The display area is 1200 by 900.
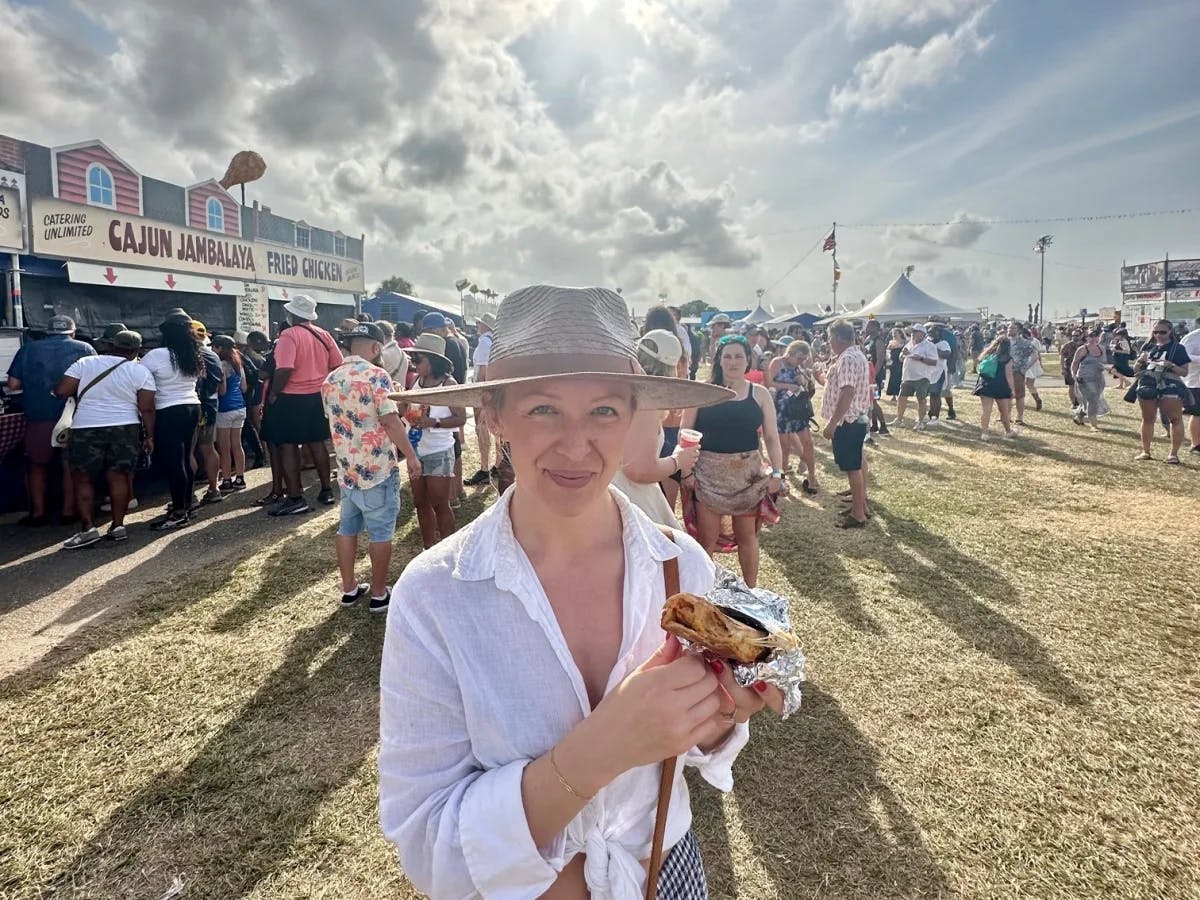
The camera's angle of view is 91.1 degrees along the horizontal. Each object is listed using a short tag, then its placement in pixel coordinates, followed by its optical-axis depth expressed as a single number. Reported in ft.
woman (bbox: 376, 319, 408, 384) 20.84
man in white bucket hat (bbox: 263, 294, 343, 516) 19.26
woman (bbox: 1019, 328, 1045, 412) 37.93
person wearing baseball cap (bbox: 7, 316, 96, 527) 18.58
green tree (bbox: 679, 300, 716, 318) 264.93
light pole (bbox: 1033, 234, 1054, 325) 168.86
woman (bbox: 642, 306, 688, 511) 13.21
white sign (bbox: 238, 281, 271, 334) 45.39
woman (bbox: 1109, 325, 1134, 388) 36.81
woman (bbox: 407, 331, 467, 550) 15.03
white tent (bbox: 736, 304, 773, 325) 113.85
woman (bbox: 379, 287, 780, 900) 3.00
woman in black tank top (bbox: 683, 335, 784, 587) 12.84
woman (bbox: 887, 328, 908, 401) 44.42
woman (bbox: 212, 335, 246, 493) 23.30
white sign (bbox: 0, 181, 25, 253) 28.07
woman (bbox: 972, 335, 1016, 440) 31.91
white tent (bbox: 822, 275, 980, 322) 89.51
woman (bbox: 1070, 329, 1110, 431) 36.06
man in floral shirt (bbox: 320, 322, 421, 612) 13.32
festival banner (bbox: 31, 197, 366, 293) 30.99
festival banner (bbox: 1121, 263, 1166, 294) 186.50
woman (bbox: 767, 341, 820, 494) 24.35
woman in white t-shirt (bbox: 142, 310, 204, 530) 18.53
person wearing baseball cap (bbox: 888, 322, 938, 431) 35.37
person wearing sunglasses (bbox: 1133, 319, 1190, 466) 26.27
